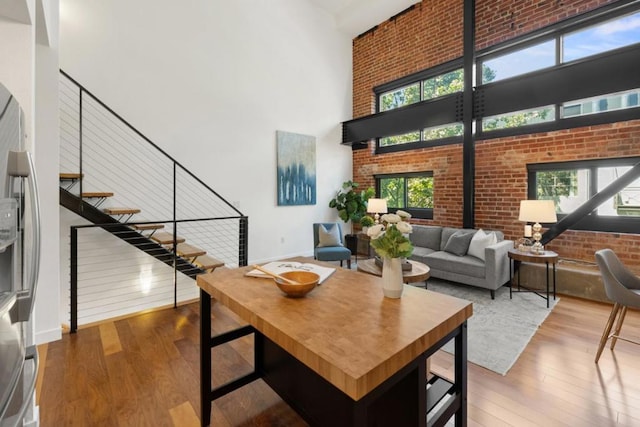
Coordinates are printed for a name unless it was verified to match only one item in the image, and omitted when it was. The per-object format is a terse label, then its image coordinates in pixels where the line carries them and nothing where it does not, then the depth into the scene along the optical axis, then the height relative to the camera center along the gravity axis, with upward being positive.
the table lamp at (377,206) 4.91 +0.08
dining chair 2.13 -0.63
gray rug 2.35 -1.13
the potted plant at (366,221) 5.64 -0.20
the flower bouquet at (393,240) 1.33 -0.14
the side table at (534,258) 3.34 -0.56
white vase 1.31 -0.30
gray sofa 3.56 -0.64
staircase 2.99 -0.26
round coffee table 2.71 -0.60
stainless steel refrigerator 0.93 -0.18
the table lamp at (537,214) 3.31 -0.05
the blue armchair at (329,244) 4.77 -0.57
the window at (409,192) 5.59 +0.38
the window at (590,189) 3.49 +0.27
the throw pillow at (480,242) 3.81 -0.43
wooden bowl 1.30 -0.34
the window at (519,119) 4.04 +1.34
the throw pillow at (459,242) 4.13 -0.46
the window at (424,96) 5.15 +2.25
